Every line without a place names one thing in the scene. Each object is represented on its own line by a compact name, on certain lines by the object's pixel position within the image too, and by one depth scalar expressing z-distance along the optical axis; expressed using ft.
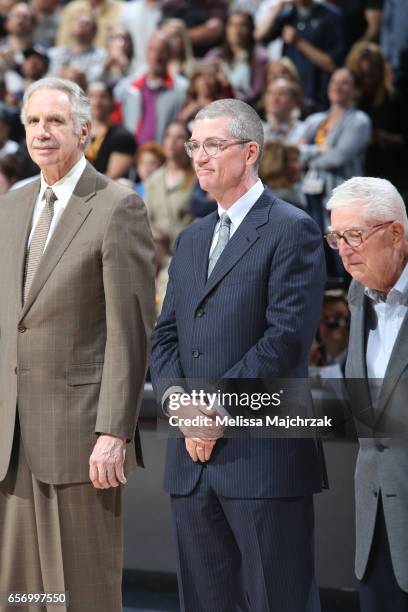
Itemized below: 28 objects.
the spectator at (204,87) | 43.42
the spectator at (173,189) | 40.96
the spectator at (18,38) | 55.06
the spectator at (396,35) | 42.27
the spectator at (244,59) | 45.91
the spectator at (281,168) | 36.01
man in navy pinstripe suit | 15.64
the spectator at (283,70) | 42.44
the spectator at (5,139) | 48.42
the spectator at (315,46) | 43.98
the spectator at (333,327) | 29.07
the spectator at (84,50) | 52.43
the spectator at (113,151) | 43.73
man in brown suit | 16.72
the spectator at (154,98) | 46.34
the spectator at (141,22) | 51.29
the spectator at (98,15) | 53.62
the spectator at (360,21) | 43.96
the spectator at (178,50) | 47.47
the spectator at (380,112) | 40.75
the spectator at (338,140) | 39.45
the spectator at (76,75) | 48.65
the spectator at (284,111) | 41.55
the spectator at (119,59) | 50.29
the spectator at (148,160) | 43.39
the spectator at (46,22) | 57.16
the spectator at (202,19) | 48.96
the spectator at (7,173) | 43.70
